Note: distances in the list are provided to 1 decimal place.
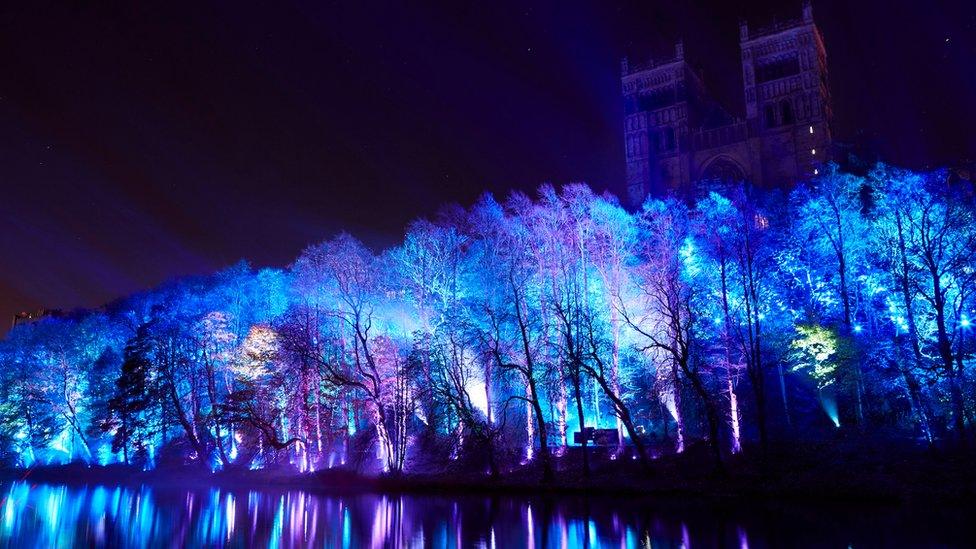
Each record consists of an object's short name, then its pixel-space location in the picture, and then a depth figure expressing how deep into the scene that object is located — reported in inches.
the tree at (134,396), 1787.6
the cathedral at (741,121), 2849.4
